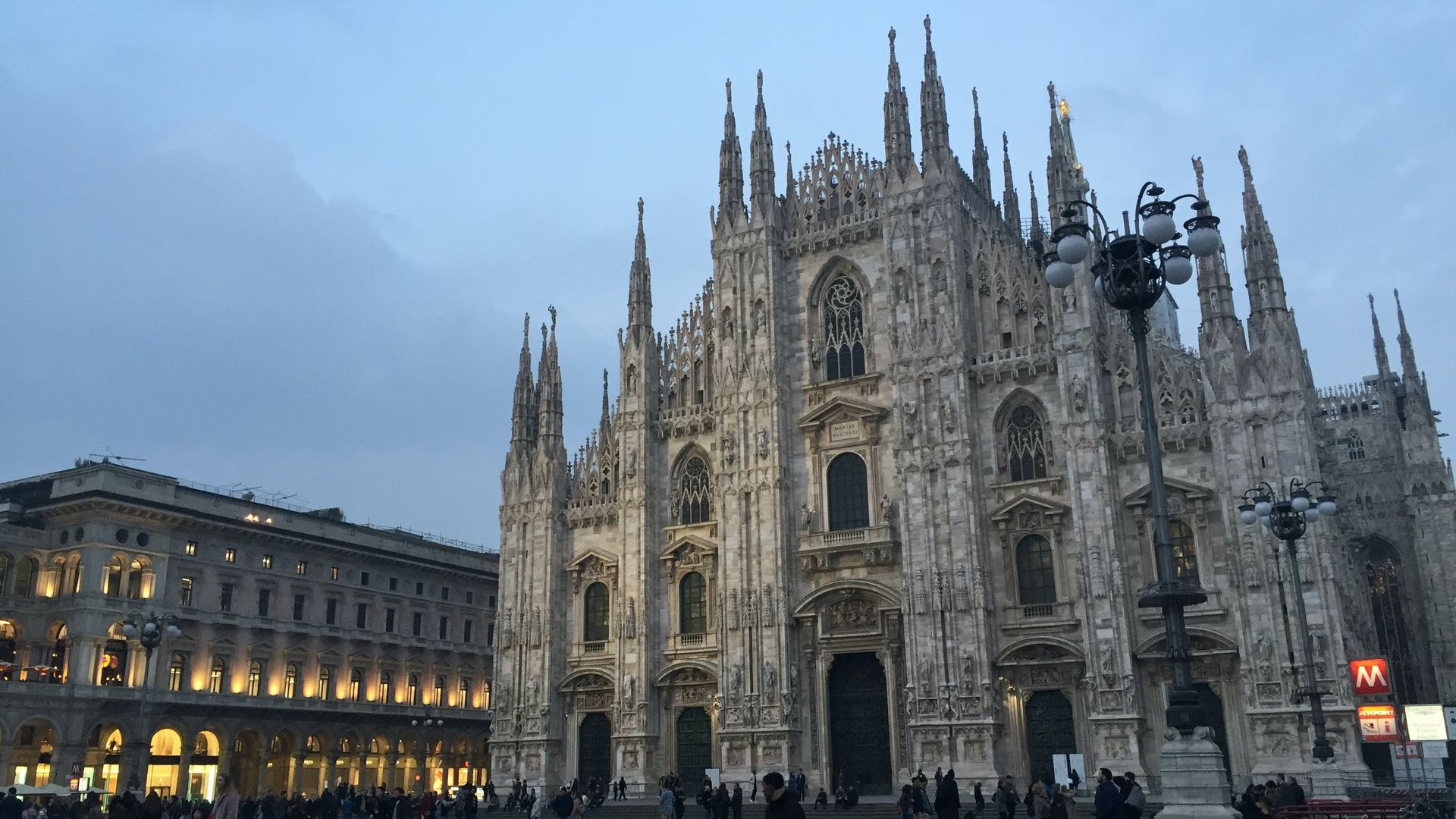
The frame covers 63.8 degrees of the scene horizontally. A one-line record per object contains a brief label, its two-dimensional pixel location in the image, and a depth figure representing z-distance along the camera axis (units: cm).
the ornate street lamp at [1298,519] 2405
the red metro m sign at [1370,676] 2431
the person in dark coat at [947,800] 2341
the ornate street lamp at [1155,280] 1507
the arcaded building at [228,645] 4744
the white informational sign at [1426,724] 2223
